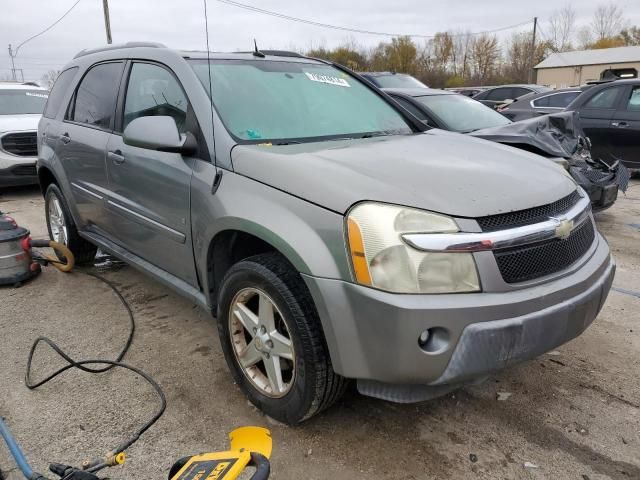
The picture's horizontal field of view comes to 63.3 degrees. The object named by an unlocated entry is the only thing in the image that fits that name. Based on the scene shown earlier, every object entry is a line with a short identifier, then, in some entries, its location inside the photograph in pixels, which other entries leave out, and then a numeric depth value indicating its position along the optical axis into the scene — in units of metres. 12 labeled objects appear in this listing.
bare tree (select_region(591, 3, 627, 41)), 65.26
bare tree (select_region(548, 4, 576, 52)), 63.65
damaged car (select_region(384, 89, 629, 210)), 5.38
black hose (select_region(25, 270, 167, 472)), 2.37
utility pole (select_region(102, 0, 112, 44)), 23.92
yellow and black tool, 1.58
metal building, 44.66
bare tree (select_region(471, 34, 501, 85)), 63.22
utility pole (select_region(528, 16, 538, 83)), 54.35
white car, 7.95
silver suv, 1.91
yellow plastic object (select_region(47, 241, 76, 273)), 4.50
